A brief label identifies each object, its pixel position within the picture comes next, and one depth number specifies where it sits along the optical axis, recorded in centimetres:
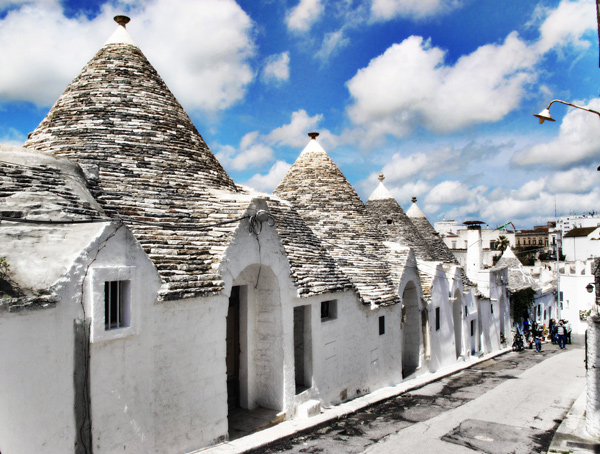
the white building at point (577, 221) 7228
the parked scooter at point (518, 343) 2333
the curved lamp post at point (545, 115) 755
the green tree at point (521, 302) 2891
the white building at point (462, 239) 4316
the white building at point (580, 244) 5206
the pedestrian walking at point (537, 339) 2273
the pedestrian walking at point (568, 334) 2675
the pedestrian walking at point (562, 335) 2473
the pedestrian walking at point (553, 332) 2692
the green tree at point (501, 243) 5652
